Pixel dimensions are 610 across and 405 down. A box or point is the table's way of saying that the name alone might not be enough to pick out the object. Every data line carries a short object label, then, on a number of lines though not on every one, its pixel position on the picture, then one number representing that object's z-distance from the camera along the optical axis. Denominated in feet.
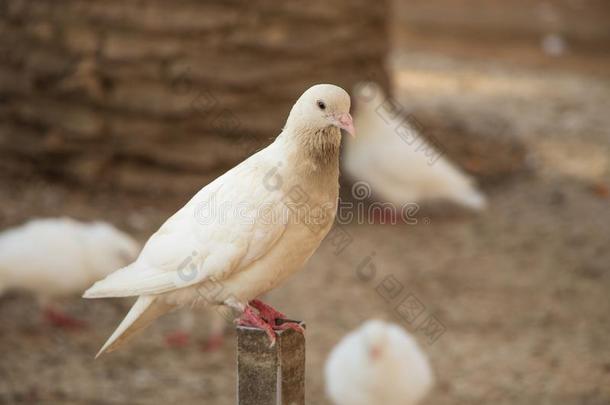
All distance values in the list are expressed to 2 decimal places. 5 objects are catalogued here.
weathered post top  18.17
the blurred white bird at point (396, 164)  51.98
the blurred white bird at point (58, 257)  38.78
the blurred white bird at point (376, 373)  34.86
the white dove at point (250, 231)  17.60
